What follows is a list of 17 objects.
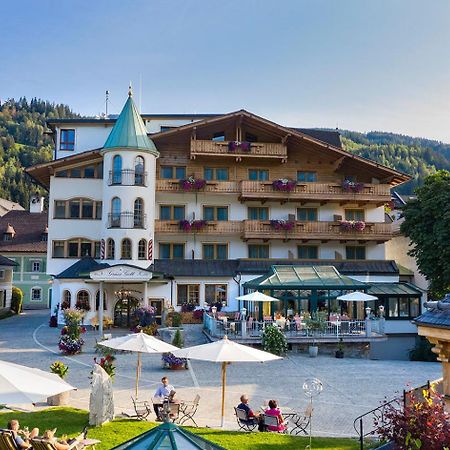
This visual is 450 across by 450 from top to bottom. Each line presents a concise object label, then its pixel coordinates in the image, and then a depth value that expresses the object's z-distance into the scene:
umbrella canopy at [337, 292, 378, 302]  28.55
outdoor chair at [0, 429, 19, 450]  9.66
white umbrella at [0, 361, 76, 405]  9.31
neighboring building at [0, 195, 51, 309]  54.19
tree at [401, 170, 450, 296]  29.44
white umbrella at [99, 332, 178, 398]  15.32
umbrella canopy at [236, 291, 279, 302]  27.48
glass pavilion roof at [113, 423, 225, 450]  5.93
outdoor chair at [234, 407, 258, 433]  12.96
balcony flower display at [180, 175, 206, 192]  35.81
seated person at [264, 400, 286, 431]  12.95
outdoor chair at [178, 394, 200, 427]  13.63
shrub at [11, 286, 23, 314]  48.16
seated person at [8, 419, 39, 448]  9.92
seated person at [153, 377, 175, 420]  13.76
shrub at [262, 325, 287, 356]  24.66
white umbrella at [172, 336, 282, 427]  13.21
